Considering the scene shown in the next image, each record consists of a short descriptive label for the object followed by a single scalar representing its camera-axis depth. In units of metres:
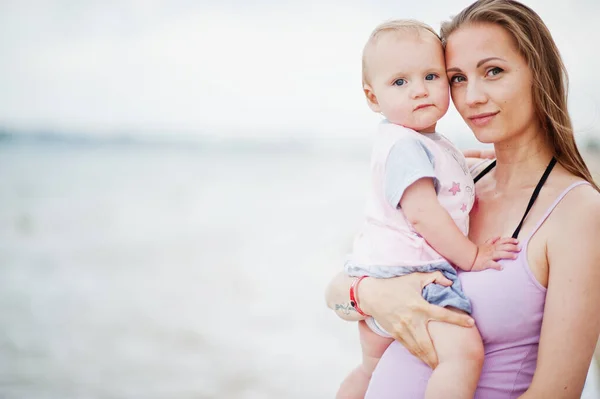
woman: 1.45
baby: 1.53
